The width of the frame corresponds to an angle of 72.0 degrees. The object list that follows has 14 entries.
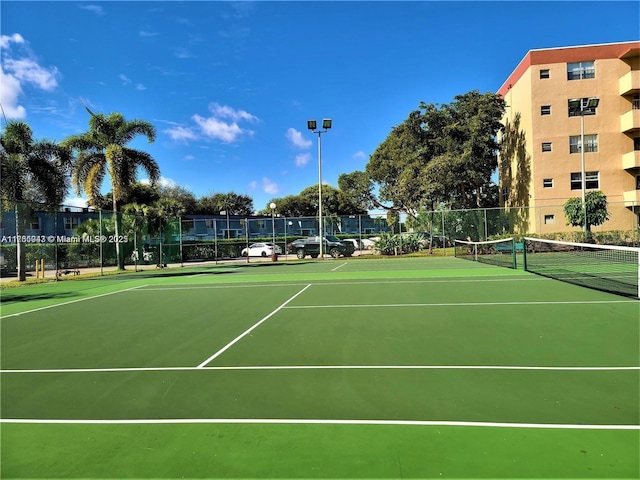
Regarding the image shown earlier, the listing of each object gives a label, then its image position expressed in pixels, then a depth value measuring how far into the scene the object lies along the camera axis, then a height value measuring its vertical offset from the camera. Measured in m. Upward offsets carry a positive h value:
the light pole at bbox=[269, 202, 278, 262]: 32.19 -1.07
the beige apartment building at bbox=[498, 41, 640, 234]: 34.12 +7.42
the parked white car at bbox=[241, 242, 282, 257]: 38.56 -1.31
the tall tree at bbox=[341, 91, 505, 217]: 35.75 +6.52
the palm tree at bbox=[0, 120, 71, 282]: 19.77 +3.18
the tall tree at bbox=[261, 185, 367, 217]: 74.50 +5.21
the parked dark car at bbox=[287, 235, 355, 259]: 33.88 -1.09
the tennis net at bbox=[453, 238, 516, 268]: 25.01 -1.59
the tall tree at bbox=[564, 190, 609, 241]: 29.67 +0.98
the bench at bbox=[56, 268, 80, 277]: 22.83 -1.68
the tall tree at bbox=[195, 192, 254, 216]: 76.81 +5.79
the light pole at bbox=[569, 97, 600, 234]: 28.78 +7.93
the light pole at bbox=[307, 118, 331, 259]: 30.39 +7.38
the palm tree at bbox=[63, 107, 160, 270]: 24.94 +4.81
